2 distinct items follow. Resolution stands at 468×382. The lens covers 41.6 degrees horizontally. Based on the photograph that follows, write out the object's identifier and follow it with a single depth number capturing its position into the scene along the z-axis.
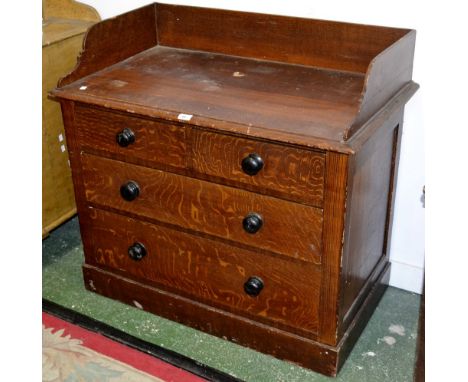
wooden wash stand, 1.67
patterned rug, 1.90
